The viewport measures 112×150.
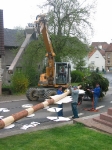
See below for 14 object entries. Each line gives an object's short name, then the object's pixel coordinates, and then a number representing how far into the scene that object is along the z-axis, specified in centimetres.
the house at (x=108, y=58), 5943
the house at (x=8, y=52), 2211
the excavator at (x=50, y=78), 1204
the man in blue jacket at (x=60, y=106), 850
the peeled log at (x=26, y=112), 573
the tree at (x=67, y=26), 1930
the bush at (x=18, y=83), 1591
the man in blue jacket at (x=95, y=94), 1000
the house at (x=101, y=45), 6630
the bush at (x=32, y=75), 1923
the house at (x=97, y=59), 5638
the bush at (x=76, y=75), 2599
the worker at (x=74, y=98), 824
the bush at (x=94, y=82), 1126
